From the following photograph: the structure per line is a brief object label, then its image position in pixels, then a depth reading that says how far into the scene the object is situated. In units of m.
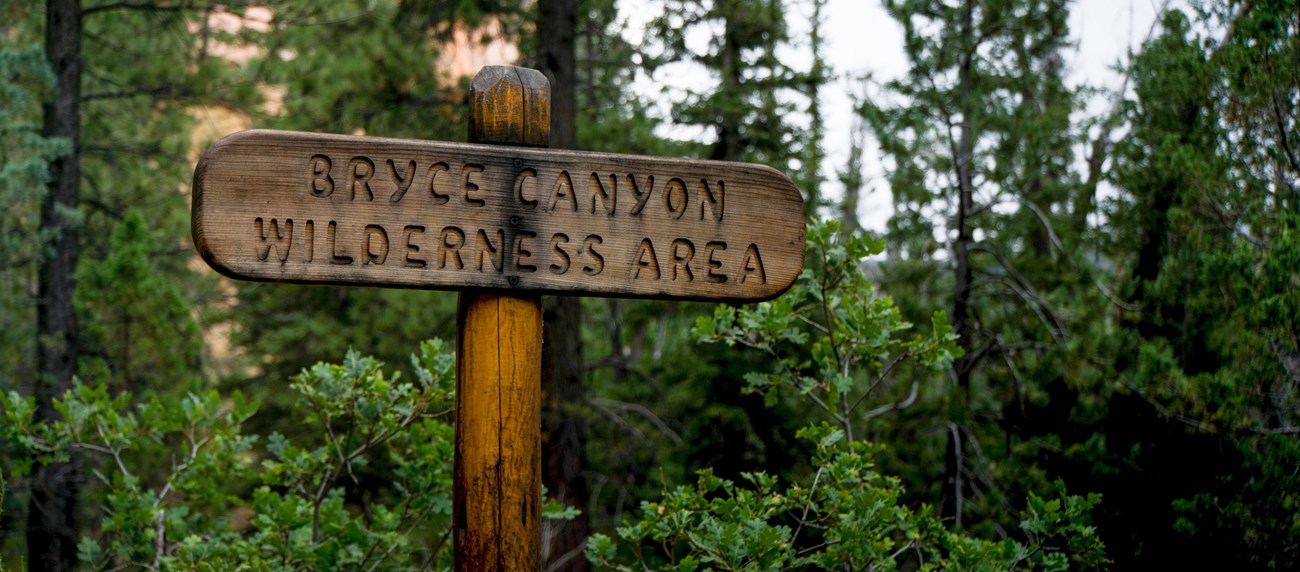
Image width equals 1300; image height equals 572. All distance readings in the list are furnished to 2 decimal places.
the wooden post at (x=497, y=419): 2.27
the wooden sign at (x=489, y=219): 2.16
